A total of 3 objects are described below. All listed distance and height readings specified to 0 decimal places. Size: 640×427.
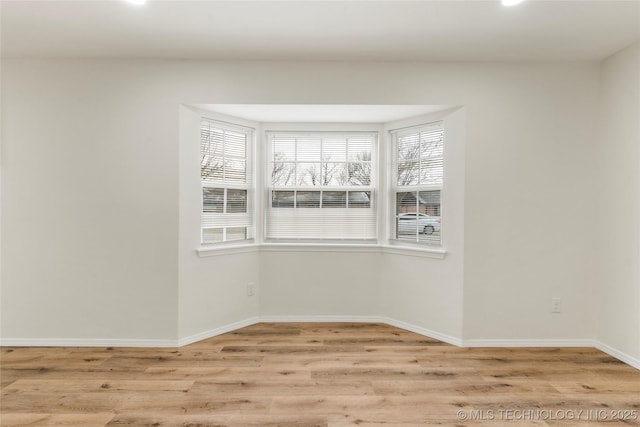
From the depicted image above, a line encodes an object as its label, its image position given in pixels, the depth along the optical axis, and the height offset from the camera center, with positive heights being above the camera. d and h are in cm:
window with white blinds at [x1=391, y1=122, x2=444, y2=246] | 347 +26
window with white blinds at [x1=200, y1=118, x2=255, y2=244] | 346 +25
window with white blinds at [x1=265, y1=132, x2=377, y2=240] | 390 +23
